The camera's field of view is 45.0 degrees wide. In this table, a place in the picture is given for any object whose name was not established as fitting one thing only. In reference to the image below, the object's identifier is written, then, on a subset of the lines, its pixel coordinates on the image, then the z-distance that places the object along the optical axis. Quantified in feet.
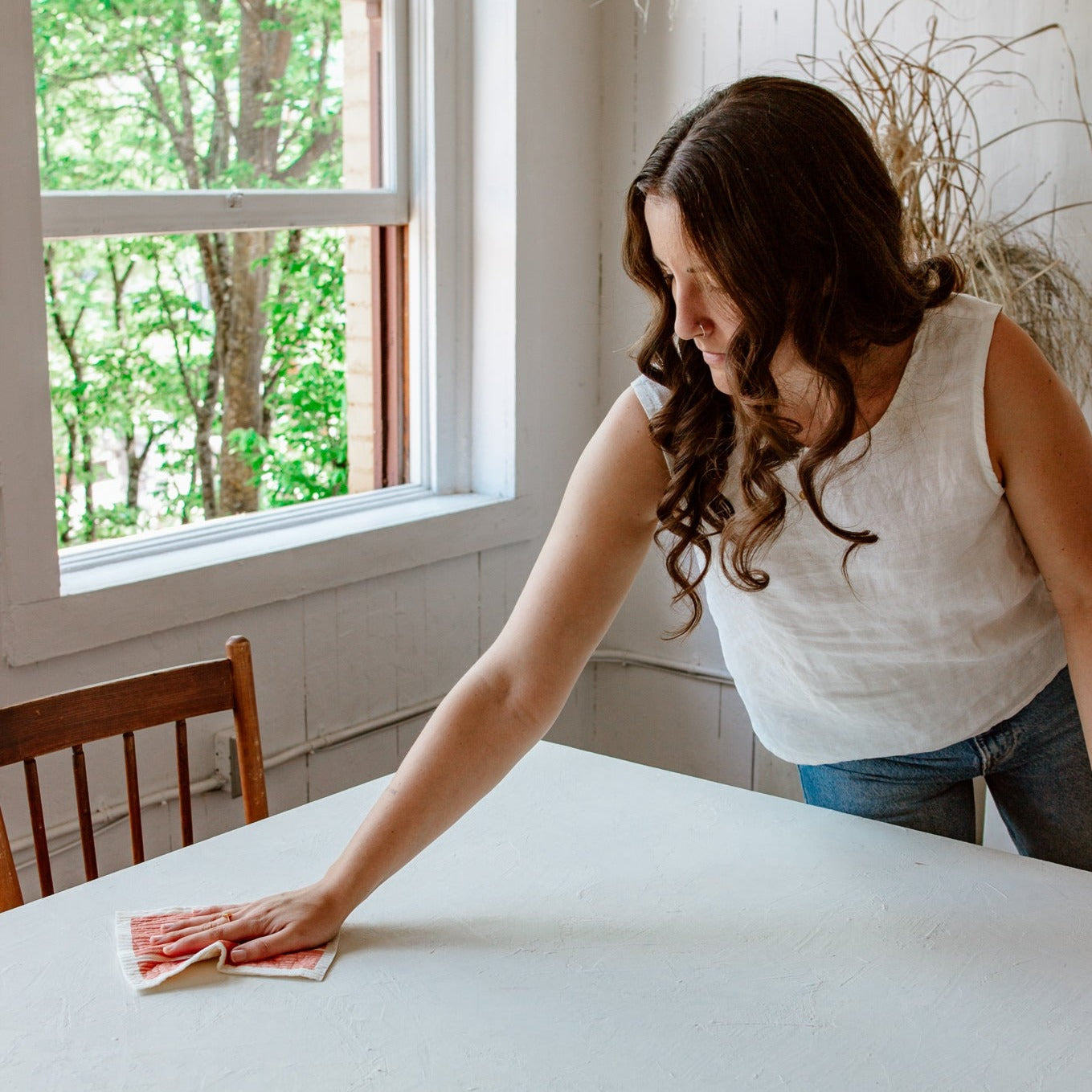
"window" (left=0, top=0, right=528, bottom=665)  6.50
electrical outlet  7.56
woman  4.01
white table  3.47
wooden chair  4.85
